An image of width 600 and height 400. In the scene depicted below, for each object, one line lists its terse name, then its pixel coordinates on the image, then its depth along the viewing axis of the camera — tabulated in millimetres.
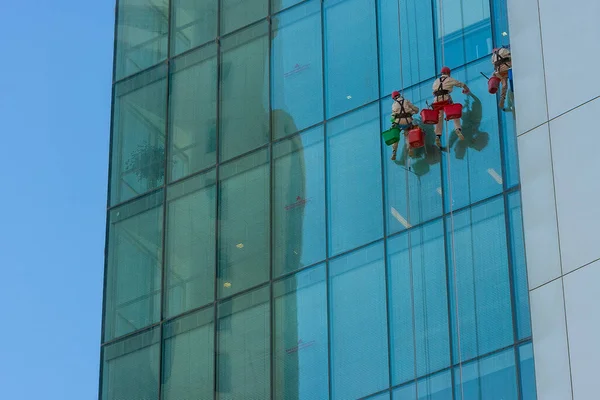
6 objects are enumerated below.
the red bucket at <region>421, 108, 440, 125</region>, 33938
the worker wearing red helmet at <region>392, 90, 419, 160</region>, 34469
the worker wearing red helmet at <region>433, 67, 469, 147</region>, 33656
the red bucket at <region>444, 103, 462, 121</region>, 33625
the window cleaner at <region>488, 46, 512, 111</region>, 32781
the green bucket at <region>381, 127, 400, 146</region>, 34656
